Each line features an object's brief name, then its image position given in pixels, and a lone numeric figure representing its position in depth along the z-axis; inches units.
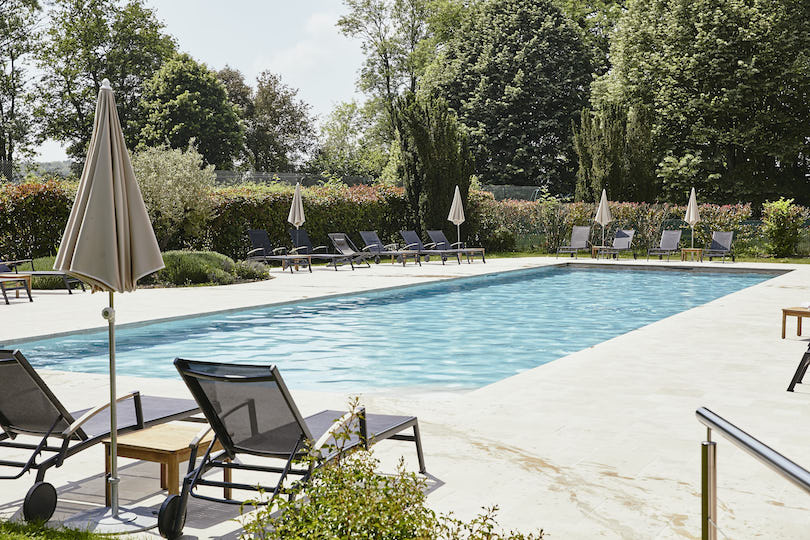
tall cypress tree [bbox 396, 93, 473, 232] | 984.9
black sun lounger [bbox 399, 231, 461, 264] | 874.6
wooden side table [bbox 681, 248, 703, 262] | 872.3
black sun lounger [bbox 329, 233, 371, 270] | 804.6
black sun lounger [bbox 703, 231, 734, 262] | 870.4
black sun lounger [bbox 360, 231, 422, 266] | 834.2
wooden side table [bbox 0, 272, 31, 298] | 511.1
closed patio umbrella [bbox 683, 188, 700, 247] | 889.5
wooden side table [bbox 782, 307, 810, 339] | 324.8
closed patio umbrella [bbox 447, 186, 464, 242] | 909.2
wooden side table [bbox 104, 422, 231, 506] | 148.5
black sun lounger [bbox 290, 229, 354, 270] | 798.4
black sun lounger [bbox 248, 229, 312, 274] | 751.1
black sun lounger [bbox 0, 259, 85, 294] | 549.6
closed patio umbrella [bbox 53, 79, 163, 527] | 146.3
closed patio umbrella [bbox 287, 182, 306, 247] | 775.1
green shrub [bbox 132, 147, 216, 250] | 668.7
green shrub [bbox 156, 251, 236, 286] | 634.2
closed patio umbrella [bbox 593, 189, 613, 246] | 930.7
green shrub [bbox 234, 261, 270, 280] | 674.8
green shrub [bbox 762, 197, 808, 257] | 939.3
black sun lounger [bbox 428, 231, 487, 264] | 899.0
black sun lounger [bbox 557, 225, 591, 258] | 945.5
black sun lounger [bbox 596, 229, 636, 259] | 914.2
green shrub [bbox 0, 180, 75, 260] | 653.3
